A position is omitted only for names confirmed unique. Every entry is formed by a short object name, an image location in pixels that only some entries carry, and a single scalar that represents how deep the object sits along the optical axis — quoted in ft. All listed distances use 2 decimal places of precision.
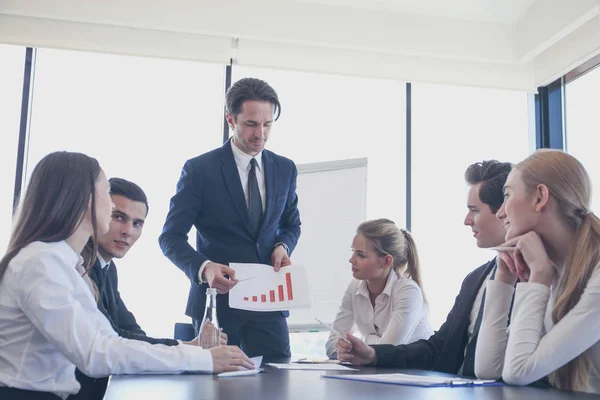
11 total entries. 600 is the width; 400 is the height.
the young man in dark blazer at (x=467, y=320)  6.42
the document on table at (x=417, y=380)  4.17
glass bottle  5.82
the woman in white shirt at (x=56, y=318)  4.49
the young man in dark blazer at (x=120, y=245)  7.33
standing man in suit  7.86
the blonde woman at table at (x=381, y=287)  9.05
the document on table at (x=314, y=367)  5.63
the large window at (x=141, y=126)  14.32
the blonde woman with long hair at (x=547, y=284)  4.27
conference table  3.43
